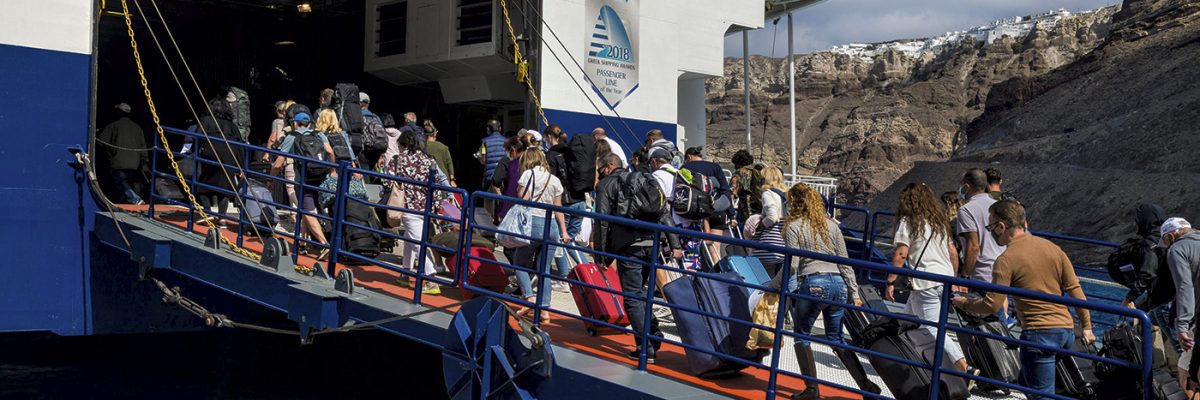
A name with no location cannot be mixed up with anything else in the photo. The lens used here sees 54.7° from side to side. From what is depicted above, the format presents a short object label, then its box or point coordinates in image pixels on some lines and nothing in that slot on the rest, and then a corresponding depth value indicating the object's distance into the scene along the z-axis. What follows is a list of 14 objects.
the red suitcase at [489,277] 8.38
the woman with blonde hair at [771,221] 8.69
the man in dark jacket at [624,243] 7.05
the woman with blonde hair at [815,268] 6.79
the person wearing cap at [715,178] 10.07
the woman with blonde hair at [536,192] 8.36
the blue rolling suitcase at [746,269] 7.66
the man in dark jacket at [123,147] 10.93
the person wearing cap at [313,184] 9.62
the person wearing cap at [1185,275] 6.82
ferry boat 6.89
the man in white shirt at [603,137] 10.42
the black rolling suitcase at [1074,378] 6.96
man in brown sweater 5.89
